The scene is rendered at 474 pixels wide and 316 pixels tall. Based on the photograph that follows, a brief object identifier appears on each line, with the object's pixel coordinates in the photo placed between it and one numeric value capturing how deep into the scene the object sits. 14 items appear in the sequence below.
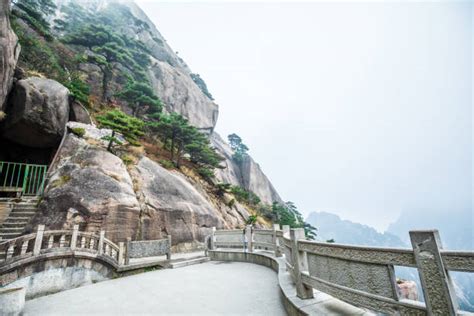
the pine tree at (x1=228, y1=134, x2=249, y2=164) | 42.59
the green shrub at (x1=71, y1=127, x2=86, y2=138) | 14.40
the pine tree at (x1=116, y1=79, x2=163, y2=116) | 21.45
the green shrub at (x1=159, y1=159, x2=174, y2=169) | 17.89
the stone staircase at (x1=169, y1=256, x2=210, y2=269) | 9.84
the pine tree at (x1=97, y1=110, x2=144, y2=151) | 13.68
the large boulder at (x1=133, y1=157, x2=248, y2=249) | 12.91
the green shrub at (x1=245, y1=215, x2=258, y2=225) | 23.02
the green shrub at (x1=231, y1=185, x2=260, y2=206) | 26.14
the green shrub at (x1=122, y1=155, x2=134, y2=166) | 14.79
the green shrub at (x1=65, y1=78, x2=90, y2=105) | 16.81
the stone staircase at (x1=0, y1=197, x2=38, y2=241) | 9.06
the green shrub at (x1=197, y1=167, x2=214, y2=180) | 22.52
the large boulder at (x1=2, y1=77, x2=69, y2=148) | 13.51
